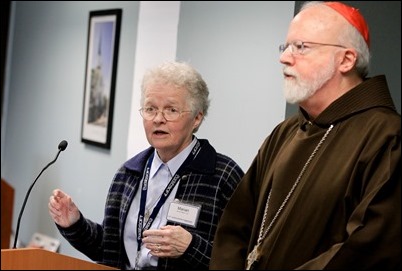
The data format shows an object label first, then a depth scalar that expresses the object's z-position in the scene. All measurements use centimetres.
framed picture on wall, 411
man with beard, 200
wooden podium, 185
